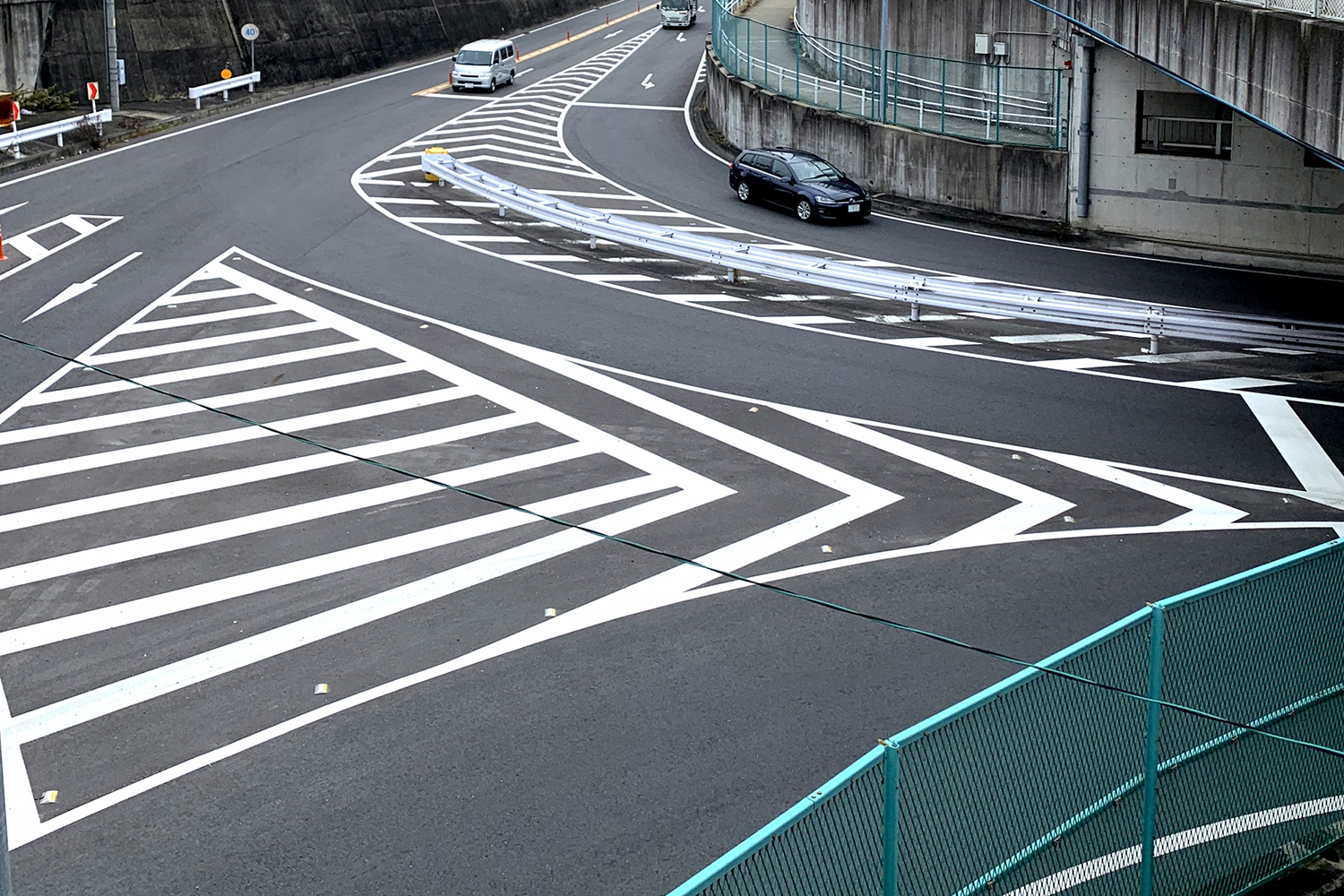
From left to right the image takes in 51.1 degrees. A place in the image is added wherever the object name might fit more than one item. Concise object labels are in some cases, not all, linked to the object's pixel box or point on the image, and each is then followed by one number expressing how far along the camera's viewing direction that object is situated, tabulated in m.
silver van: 47.34
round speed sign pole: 43.25
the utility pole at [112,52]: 38.97
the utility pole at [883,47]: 32.85
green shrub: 38.75
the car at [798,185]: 30.48
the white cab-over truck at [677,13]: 66.81
